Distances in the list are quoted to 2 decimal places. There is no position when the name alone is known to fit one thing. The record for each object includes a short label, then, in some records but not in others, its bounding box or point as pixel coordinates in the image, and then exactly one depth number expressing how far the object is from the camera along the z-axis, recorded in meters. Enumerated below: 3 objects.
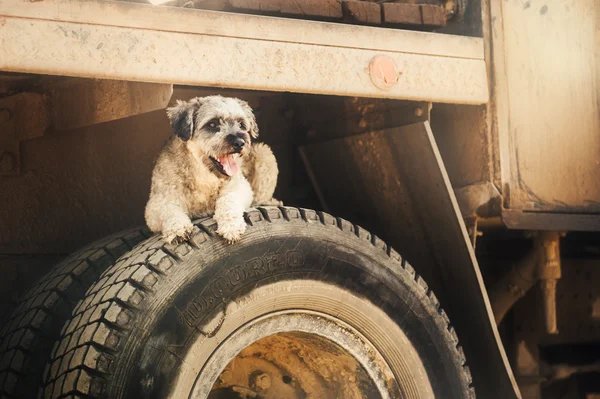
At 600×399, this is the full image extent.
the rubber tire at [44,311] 2.64
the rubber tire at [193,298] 2.30
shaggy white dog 2.99
